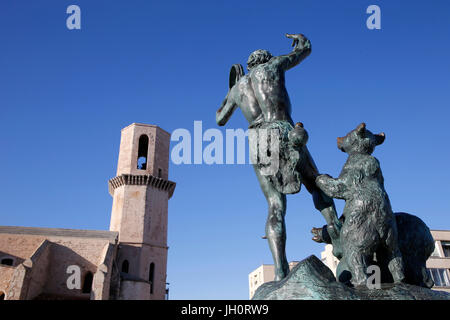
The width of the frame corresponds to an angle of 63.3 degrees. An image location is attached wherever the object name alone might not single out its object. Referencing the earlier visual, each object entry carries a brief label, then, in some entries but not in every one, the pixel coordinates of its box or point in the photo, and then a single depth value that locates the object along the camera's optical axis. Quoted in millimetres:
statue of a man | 3295
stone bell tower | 29406
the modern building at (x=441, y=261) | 26322
